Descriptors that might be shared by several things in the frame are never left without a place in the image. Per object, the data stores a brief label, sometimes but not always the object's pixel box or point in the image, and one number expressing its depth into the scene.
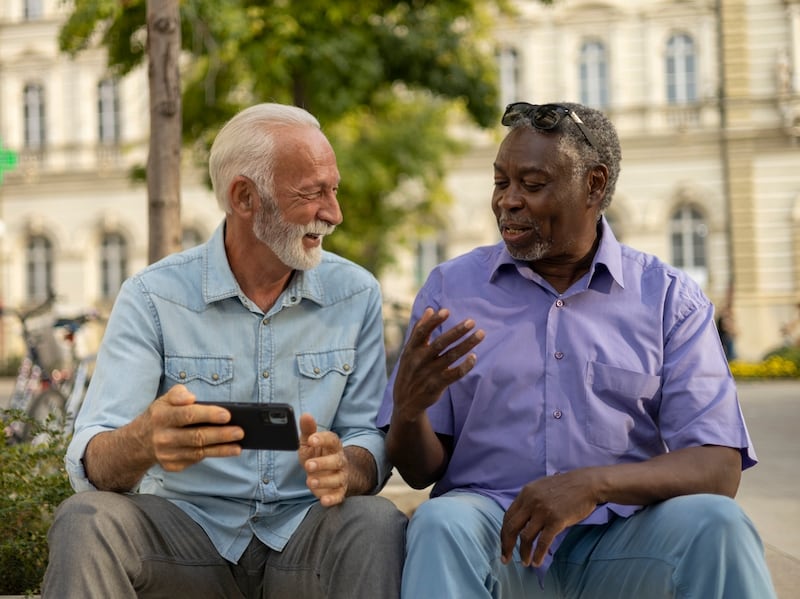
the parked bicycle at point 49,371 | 8.64
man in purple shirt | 2.83
